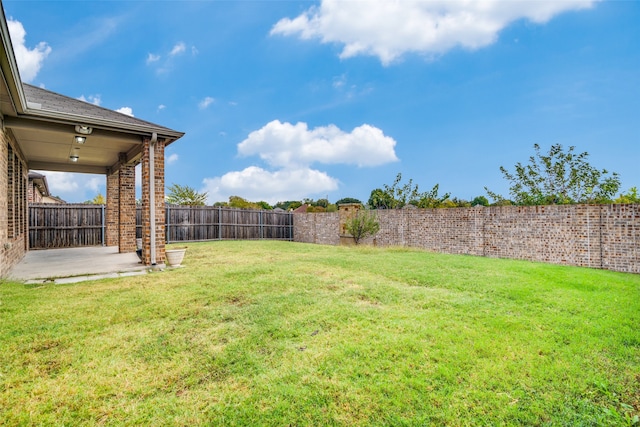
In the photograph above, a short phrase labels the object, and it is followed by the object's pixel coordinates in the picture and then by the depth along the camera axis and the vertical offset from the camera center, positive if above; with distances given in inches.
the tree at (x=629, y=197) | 434.6 +20.8
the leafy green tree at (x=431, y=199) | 684.7 +32.5
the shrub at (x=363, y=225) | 534.9 -18.5
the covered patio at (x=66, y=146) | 219.9 +74.5
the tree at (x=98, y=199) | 1167.0 +73.2
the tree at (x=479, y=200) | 1338.6 +58.3
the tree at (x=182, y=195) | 1042.1 +74.5
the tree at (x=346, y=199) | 2023.9 +101.9
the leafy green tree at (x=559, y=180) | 490.0 +54.0
